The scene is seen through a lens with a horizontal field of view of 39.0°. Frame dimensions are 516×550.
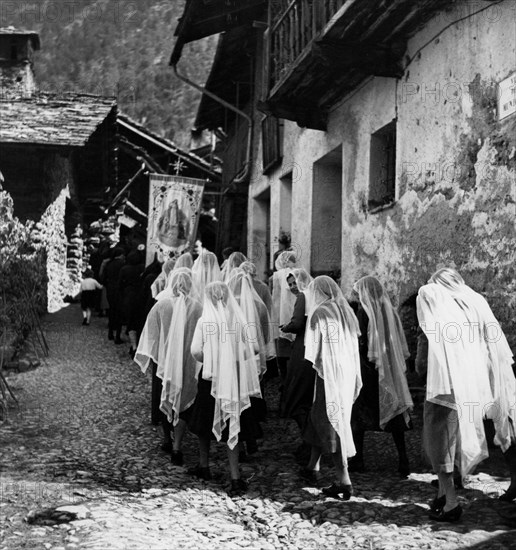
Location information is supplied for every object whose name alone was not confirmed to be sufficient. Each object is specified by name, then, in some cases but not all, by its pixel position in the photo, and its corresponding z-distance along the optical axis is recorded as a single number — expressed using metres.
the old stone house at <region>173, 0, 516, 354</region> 5.92
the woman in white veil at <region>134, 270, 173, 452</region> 6.44
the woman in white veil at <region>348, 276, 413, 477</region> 5.57
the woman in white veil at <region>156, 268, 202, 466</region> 6.13
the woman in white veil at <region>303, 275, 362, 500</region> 5.14
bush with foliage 9.79
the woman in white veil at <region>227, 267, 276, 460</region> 6.64
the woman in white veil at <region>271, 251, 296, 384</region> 7.82
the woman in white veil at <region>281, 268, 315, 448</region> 5.79
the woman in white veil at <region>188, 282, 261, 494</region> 5.58
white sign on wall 5.63
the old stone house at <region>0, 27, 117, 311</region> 13.96
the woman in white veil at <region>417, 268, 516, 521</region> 4.55
